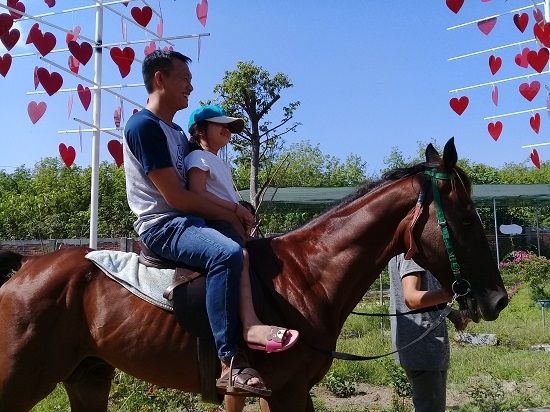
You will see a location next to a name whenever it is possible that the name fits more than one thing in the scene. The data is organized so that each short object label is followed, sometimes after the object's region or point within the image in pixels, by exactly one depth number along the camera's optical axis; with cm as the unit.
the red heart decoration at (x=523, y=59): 718
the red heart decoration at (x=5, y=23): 493
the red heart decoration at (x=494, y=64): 786
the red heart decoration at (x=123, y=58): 665
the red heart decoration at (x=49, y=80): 607
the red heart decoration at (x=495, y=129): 830
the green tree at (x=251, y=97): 1608
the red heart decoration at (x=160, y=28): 698
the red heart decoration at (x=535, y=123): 822
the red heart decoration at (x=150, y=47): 686
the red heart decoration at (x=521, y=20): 700
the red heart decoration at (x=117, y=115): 736
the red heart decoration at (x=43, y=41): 557
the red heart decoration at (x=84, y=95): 680
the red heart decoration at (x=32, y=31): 556
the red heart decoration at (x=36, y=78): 610
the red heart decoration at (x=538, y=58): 689
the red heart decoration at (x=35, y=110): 663
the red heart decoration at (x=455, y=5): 580
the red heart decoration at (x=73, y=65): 688
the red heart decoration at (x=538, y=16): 685
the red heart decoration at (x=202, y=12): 632
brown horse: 280
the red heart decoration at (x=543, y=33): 624
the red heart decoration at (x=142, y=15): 681
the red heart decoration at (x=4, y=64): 516
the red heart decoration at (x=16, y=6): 515
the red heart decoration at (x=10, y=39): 502
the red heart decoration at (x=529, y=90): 780
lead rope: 281
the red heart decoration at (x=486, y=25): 720
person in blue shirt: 275
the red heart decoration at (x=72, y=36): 606
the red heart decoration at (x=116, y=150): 695
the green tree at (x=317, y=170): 3725
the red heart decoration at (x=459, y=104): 805
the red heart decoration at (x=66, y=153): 702
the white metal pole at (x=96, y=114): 640
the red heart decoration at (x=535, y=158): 827
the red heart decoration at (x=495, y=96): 830
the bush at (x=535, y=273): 1292
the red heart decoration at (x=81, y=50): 612
